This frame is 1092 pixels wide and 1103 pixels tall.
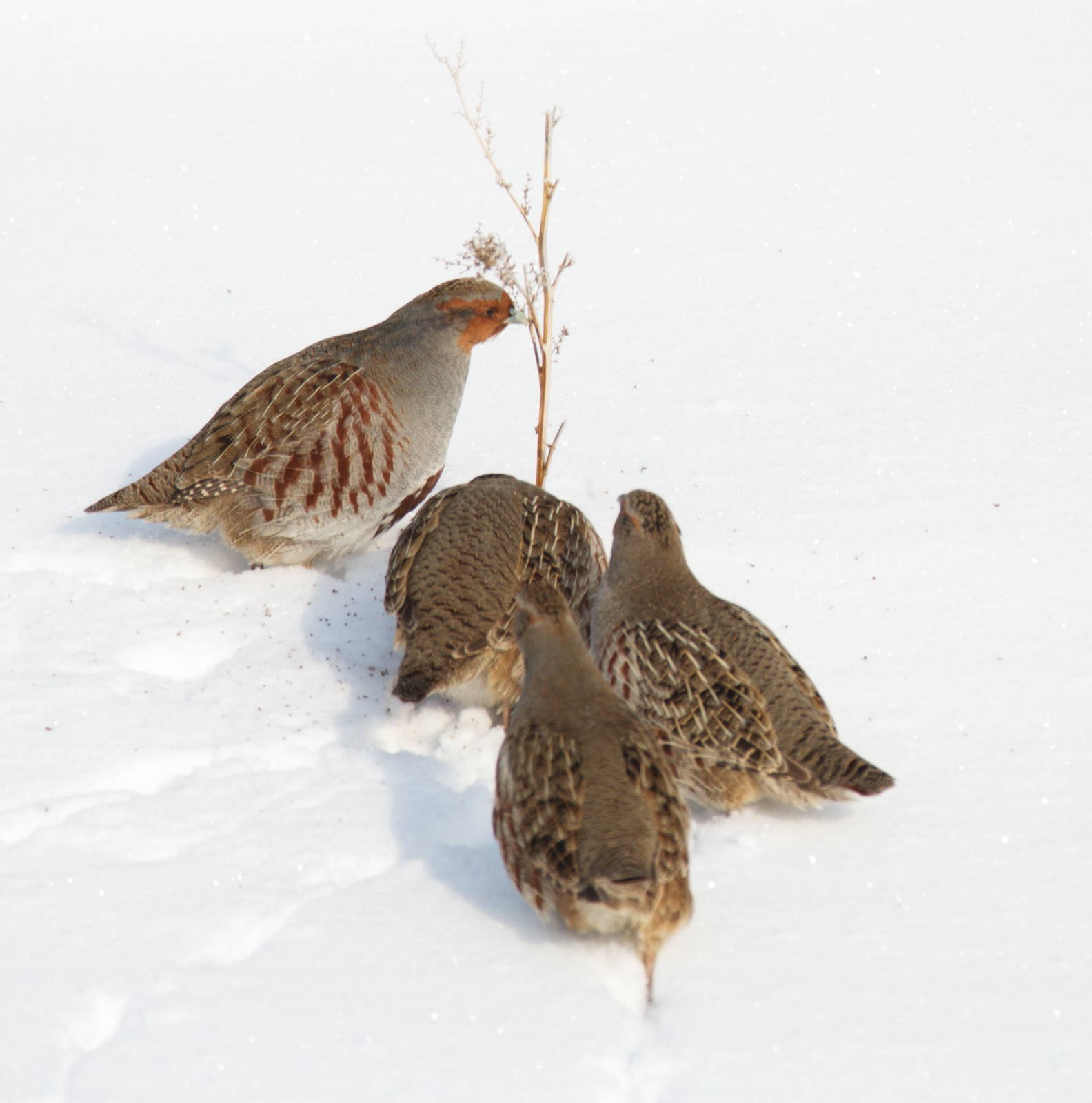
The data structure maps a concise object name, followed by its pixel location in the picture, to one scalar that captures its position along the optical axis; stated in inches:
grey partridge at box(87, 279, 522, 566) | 403.5
